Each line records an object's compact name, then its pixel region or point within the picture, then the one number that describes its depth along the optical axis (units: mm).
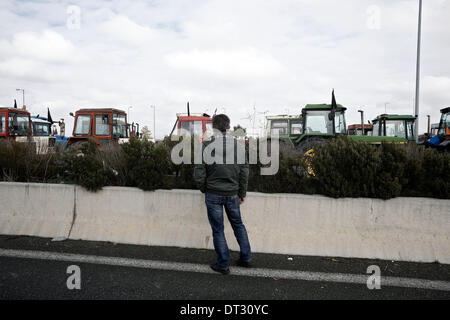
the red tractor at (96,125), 14250
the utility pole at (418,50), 20094
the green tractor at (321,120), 11766
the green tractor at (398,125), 14156
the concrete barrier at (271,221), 4141
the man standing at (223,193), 3789
